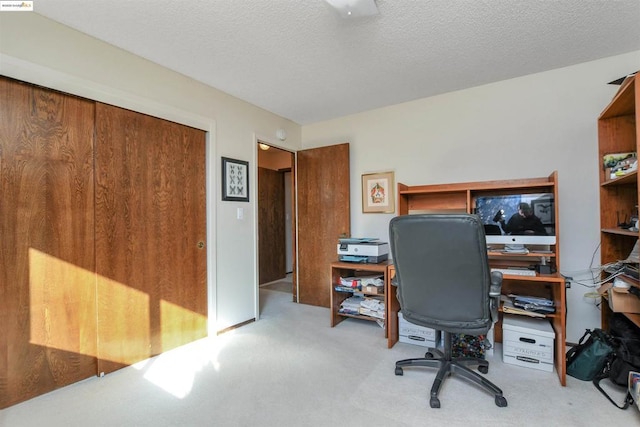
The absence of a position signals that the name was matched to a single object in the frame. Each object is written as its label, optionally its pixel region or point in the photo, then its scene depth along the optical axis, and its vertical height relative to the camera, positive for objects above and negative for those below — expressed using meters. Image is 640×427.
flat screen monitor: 2.20 -0.03
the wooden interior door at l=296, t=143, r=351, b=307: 3.52 +0.06
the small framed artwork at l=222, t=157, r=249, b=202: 2.89 +0.41
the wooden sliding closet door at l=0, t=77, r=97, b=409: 1.70 -0.13
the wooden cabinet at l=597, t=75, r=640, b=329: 2.16 +0.16
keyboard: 2.08 -0.42
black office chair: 1.58 -0.35
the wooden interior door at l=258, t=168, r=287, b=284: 5.09 -0.13
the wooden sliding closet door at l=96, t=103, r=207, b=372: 2.10 -0.13
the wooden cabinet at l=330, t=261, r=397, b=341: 2.67 -0.72
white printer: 2.82 -0.33
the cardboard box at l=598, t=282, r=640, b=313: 1.78 -0.55
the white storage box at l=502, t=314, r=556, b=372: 2.06 -0.94
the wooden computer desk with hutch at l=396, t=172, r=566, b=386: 1.97 +0.06
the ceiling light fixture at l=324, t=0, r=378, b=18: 1.62 +1.22
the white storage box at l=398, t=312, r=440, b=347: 2.43 -1.02
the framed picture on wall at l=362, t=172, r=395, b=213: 3.31 +0.29
